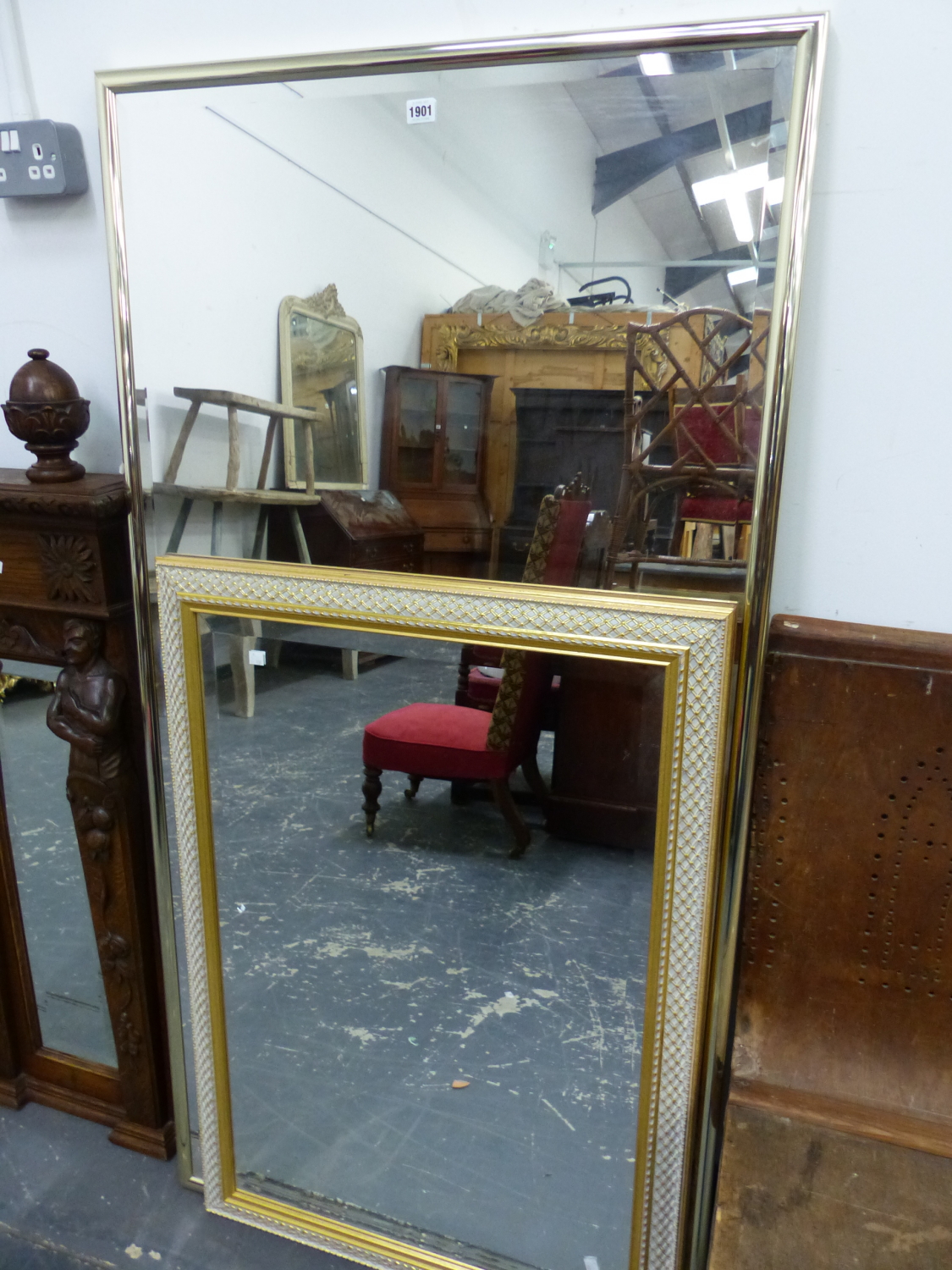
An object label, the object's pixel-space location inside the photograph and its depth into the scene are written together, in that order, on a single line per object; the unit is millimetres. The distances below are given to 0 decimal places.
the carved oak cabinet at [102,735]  1267
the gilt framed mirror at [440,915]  1091
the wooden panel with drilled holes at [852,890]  1023
